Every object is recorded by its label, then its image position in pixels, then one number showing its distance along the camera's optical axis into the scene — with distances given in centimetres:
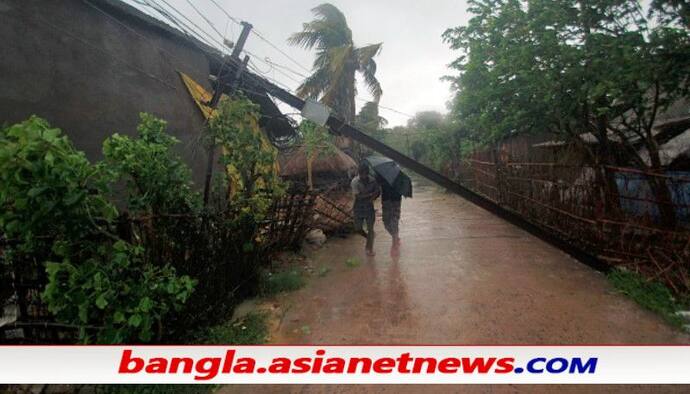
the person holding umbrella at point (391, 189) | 580
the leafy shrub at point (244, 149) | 413
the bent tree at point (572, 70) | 407
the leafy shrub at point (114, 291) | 233
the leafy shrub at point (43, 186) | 196
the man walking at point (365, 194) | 599
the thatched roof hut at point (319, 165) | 1420
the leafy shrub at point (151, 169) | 285
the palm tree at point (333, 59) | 1477
